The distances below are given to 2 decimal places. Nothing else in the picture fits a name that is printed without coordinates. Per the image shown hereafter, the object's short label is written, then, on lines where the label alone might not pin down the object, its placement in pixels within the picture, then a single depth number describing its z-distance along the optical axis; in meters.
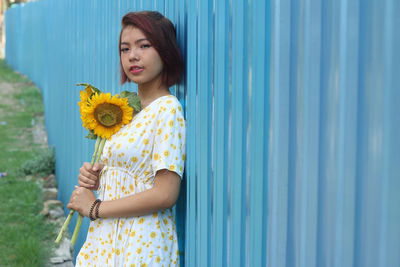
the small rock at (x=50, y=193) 6.75
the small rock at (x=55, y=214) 6.02
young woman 2.18
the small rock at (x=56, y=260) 4.77
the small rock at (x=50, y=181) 7.29
